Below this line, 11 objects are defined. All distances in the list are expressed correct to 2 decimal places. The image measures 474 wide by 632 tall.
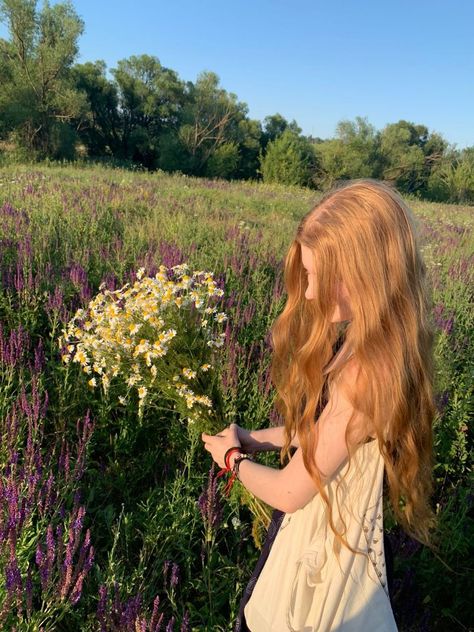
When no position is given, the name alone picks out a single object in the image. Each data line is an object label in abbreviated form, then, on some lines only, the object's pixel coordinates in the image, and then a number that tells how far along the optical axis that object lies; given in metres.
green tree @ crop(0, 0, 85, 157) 25.09
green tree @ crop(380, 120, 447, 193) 46.47
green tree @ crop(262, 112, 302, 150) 43.68
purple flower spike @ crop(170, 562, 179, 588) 1.41
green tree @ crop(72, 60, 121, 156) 32.97
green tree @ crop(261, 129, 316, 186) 33.19
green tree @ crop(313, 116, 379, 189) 40.66
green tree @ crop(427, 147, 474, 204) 43.00
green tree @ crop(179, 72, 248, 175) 34.25
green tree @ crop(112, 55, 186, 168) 34.91
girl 1.30
